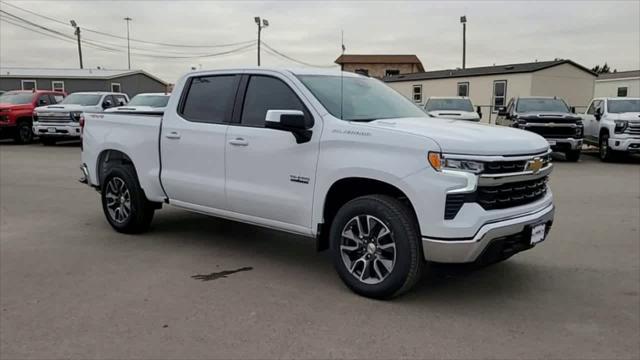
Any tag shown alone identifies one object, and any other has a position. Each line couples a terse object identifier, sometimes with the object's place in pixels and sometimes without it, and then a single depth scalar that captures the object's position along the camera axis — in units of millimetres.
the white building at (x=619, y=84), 33159
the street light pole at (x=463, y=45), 45078
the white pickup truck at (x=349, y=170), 4066
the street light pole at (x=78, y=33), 59850
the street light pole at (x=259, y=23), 46531
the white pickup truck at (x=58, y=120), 18172
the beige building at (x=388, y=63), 53500
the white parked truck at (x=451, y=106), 17000
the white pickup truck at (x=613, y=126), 14875
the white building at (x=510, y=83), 28653
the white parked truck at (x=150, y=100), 17344
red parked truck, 19078
